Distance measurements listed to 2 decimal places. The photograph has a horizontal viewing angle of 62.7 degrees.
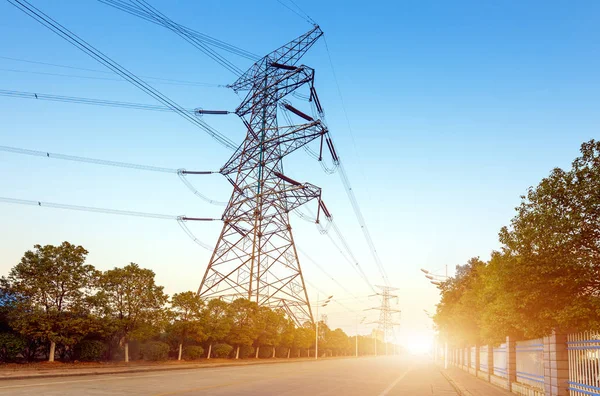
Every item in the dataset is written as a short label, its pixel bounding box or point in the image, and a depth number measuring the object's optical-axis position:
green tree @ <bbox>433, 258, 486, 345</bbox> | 35.00
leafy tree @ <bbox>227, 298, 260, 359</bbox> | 54.88
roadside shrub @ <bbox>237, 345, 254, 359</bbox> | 58.62
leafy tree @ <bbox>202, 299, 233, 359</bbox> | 49.19
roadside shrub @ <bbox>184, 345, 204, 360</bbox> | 47.52
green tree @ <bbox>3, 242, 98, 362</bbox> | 30.34
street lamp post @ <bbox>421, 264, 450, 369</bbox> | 46.95
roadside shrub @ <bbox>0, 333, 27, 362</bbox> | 29.81
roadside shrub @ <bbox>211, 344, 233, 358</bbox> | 52.59
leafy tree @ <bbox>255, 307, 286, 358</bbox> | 60.62
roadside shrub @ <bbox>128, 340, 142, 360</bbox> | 41.81
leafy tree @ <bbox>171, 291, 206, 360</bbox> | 46.25
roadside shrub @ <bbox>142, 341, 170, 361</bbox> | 42.34
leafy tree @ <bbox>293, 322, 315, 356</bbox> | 74.75
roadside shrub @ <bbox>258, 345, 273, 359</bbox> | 65.31
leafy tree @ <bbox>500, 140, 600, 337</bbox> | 11.74
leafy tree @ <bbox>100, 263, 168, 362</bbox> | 37.91
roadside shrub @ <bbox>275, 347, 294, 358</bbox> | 73.00
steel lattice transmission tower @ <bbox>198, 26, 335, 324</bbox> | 50.62
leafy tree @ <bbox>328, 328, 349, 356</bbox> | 105.81
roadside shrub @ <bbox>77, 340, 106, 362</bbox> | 35.06
